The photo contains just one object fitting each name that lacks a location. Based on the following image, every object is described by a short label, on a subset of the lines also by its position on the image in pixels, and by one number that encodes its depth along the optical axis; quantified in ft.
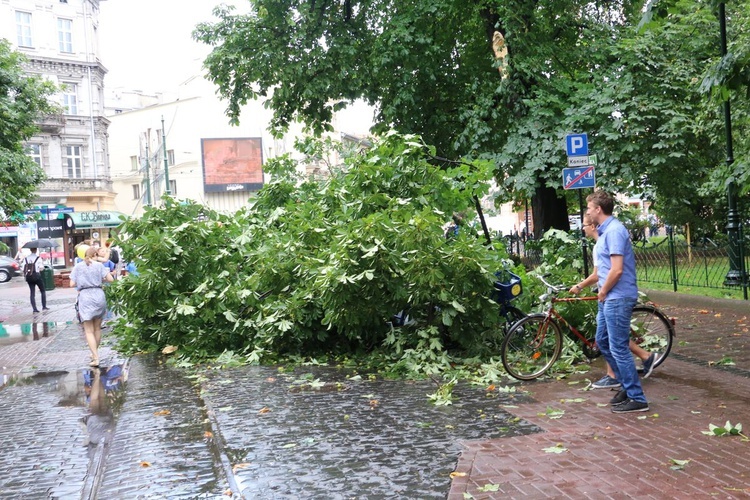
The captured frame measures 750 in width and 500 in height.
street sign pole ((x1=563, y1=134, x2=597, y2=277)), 39.91
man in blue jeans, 21.53
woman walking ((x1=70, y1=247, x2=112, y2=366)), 35.58
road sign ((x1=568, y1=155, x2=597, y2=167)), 40.06
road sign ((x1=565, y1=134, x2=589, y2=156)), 40.40
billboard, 245.24
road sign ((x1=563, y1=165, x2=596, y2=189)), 39.83
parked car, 138.41
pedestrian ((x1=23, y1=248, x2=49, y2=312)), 67.46
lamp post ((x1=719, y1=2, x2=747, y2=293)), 44.65
